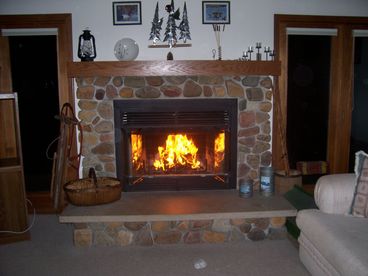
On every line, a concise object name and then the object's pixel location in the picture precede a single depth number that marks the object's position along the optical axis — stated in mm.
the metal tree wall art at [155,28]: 2906
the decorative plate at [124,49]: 2914
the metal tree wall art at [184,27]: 2906
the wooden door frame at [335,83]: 3096
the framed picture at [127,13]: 2977
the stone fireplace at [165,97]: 3000
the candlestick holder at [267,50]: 2986
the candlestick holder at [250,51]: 2986
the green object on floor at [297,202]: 2625
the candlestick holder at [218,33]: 2996
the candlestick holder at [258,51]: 2969
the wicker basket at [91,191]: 2668
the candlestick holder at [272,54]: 2957
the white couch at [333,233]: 1694
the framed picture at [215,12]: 3004
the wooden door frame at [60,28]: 2998
